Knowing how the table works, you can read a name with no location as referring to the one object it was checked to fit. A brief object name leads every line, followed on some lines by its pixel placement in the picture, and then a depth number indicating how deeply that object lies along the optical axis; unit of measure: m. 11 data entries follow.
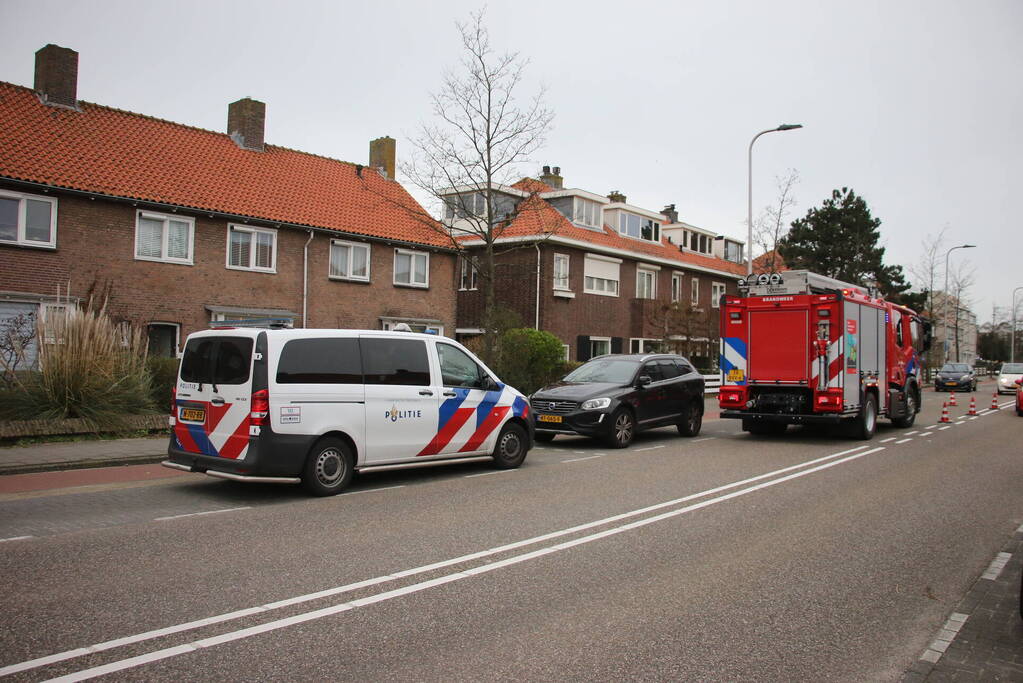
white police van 8.66
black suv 14.12
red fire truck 14.99
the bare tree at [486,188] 20.52
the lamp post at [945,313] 51.25
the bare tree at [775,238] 38.34
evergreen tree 51.59
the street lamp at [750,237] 25.72
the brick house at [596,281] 32.03
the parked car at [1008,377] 38.47
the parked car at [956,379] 42.72
